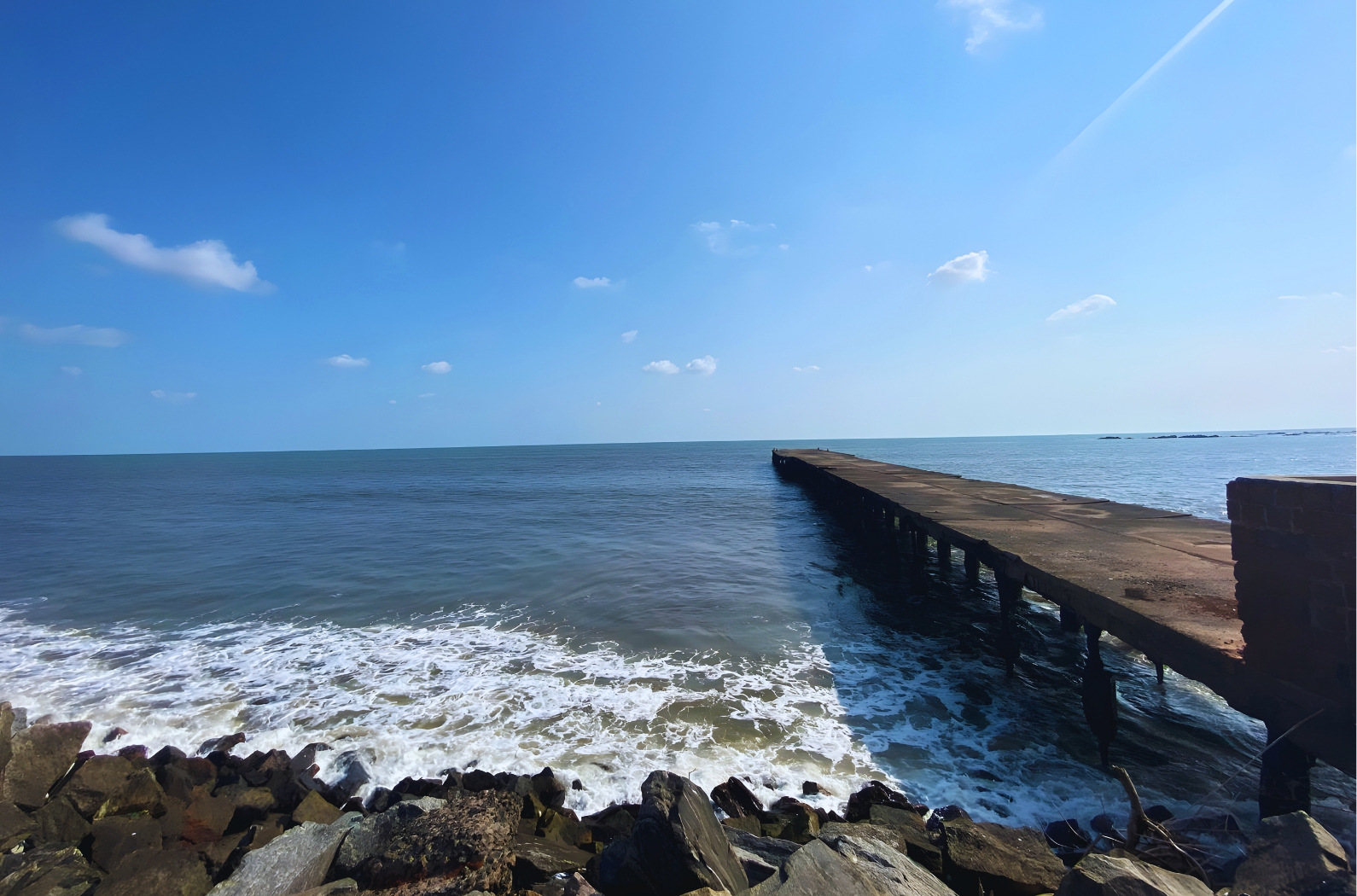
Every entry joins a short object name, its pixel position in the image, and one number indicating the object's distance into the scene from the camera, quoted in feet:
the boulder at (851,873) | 11.51
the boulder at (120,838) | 15.99
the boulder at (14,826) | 16.25
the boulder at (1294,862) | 10.99
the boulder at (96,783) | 18.11
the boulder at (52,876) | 13.82
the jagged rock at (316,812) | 17.46
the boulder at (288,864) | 13.17
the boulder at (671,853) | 12.30
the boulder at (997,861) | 13.66
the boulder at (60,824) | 16.78
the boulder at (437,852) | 12.98
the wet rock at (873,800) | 18.19
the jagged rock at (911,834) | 15.25
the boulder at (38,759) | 18.75
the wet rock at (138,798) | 18.40
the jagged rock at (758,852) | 13.67
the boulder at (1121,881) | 10.75
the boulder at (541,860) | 14.30
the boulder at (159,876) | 13.60
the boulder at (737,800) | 18.44
